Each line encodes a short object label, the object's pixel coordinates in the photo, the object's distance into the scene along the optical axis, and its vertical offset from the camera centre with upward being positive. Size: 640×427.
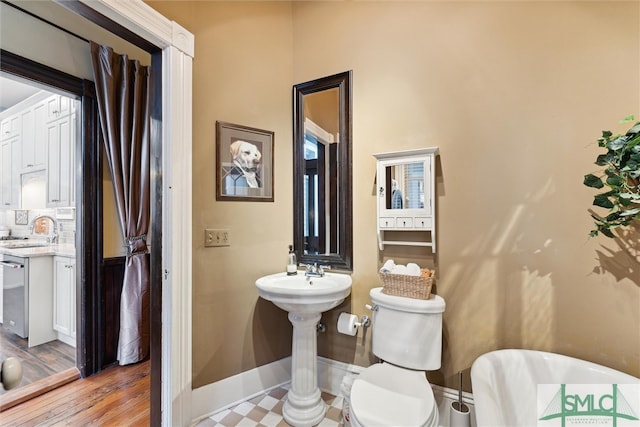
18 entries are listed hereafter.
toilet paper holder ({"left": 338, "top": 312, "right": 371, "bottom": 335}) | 1.91 -0.71
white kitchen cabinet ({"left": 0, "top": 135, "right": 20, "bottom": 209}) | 3.10 +0.45
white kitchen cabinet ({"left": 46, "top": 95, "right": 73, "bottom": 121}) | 2.62 +0.99
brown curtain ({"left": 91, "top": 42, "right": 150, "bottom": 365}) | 2.30 +0.40
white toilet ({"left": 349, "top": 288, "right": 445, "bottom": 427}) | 1.23 -0.81
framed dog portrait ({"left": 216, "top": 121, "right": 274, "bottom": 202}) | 1.88 +0.36
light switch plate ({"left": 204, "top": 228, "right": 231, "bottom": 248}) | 1.80 -0.14
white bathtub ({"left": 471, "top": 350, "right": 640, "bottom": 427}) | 1.28 -0.73
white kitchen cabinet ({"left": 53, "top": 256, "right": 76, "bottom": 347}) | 2.54 -0.74
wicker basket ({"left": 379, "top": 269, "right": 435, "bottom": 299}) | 1.64 -0.40
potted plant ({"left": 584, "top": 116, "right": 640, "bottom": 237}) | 1.20 +0.15
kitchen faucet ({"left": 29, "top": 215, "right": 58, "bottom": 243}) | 2.98 -0.14
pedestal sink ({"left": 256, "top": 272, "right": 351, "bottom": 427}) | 1.67 -0.69
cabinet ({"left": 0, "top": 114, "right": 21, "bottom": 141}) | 3.10 +0.95
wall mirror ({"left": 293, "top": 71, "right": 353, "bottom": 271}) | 2.07 +0.32
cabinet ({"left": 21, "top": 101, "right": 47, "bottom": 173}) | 2.85 +0.78
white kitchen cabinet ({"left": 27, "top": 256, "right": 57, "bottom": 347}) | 2.56 -0.75
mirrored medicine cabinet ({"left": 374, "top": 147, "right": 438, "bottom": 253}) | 1.73 +0.11
